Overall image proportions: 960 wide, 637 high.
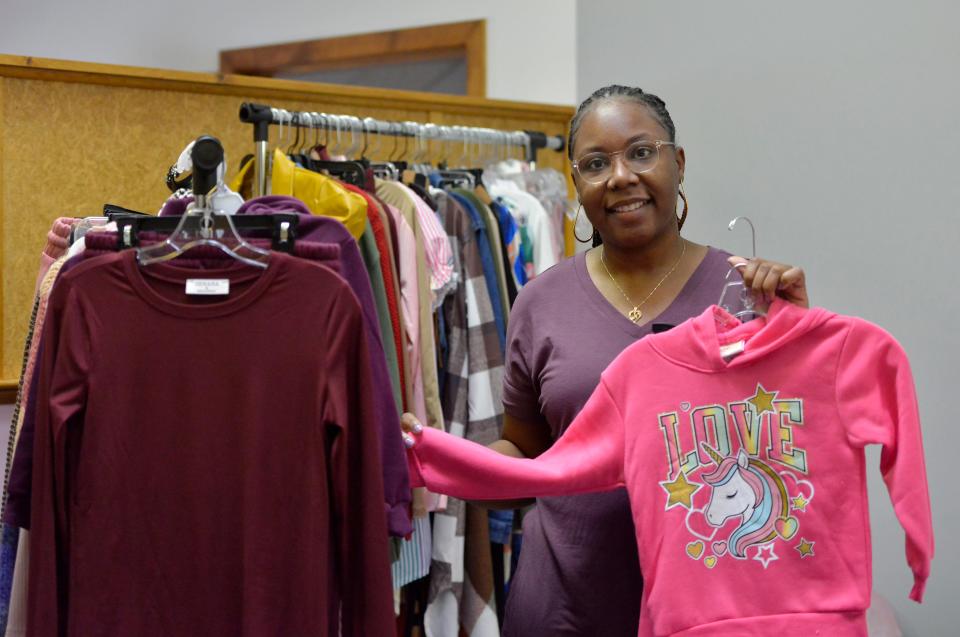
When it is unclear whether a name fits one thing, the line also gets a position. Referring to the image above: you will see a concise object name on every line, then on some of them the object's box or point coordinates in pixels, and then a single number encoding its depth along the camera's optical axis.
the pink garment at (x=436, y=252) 2.50
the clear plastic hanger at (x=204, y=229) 1.43
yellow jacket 2.22
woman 1.52
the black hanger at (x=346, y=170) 2.46
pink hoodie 1.36
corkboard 2.67
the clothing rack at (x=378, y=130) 2.42
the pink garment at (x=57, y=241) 2.01
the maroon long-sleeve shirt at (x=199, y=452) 1.41
